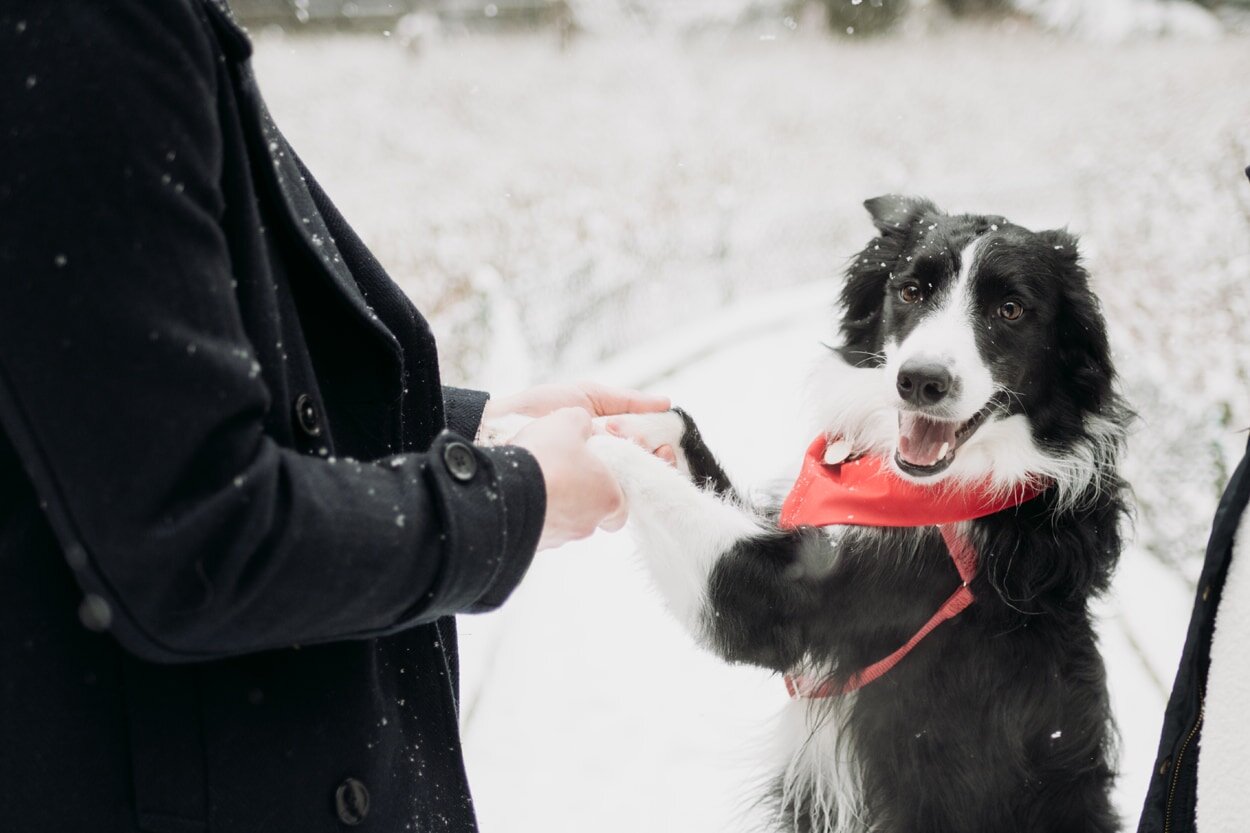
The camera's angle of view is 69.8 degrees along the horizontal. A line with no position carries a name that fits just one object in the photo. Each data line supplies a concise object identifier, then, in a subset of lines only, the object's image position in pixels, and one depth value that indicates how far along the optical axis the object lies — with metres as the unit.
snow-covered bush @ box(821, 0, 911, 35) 6.53
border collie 1.72
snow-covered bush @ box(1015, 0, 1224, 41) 5.44
